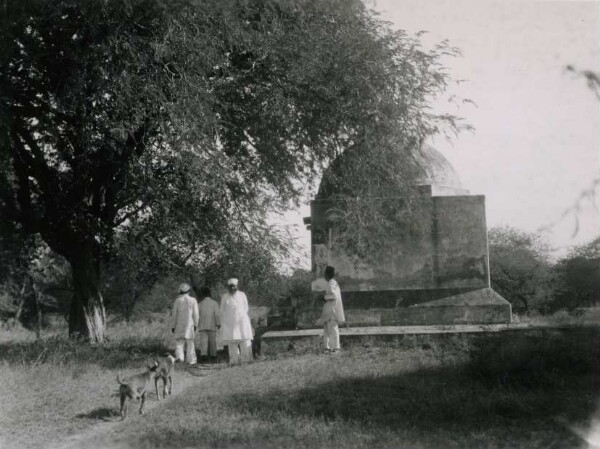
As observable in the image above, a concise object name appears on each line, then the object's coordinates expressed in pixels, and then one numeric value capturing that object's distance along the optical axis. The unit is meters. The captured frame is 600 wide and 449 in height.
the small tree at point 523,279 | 32.00
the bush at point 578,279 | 33.09
